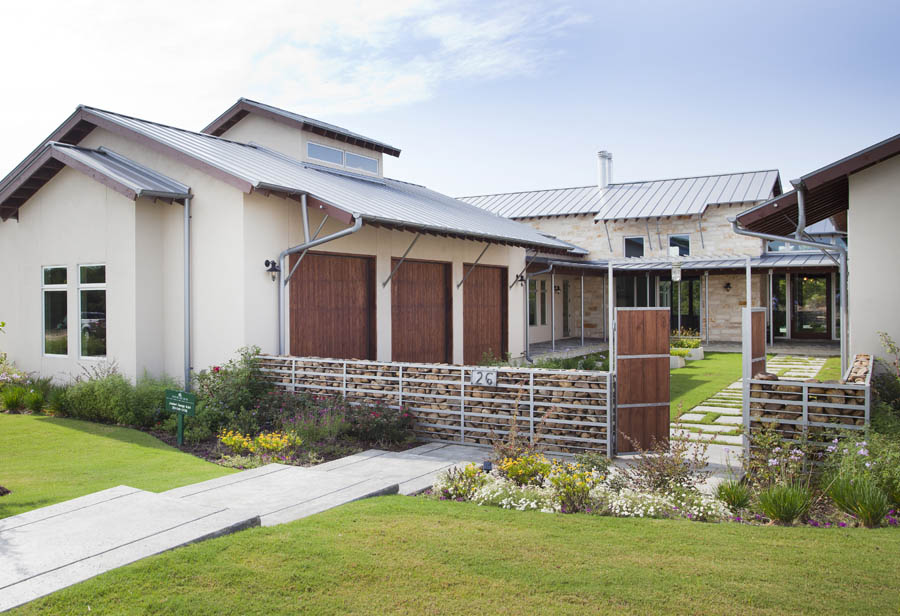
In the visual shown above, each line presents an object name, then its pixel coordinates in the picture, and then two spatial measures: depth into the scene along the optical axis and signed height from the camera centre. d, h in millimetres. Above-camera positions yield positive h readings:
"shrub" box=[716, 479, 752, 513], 5465 -1624
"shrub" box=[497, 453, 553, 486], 6102 -1563
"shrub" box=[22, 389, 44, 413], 10758 -1579
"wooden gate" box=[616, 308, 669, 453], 7730 -884
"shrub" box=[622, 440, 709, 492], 5801 -1530
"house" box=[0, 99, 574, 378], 10133 +801
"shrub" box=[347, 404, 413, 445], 8414 -1568
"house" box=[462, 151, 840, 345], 24047 +1269
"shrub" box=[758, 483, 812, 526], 5094 -1570
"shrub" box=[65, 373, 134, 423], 9625 -1422
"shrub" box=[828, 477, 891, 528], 4957 -1529
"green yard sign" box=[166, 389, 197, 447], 8219 -1257
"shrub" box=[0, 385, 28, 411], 10902 -1548
